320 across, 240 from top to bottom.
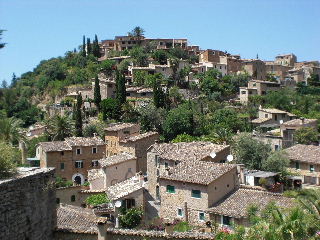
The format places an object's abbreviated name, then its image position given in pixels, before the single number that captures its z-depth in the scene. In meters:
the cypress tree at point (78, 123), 56.19
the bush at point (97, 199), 31.83
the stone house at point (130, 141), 44.78
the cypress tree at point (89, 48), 100.05
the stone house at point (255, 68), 90.06
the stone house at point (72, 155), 45.31
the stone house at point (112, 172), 37.97
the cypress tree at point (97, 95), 67.54
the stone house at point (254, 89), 75.25
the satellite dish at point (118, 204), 28.53
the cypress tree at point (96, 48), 99.44
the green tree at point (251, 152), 39.16
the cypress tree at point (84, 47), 99.50
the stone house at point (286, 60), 111.98
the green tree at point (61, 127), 54.59
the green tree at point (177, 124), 56.62
